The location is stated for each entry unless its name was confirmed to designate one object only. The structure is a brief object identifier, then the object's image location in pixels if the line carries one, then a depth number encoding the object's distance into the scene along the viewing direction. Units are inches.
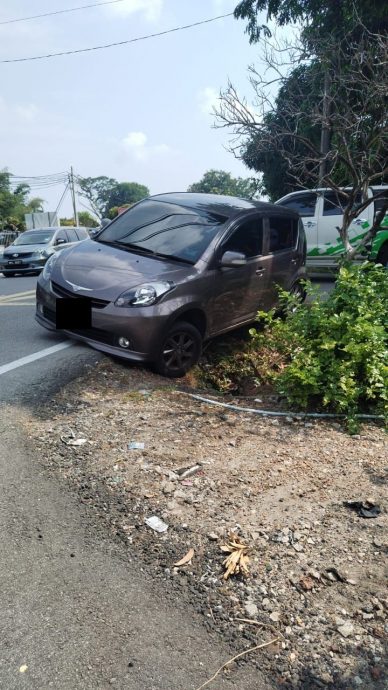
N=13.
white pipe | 166.6
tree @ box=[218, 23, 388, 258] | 291.0
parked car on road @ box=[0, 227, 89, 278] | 569.3
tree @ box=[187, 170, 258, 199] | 3331.7
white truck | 433.1
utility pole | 2329.0
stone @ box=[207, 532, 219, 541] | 104.4
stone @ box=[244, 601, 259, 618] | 87.4
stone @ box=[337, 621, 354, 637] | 84.0
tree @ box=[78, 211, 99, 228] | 3036.9
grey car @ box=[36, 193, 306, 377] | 191.6
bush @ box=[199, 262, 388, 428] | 166.7
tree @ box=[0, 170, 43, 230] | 2255.2
